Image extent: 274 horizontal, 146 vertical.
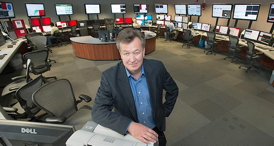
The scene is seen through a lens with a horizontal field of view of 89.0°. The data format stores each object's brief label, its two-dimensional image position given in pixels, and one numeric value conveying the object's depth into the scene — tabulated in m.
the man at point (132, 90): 0.75
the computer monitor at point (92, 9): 8.11
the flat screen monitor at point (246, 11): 4.49
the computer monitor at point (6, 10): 5.00
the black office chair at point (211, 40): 5.42
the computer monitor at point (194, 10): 6.52
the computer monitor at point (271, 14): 3.98
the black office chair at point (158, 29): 8.53
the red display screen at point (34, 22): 6.63
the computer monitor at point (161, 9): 8.55
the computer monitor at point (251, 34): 4.48
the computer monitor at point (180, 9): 7.30
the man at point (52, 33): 6.63
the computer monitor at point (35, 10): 6.40
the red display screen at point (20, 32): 5.59
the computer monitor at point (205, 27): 6.26
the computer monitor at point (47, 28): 6.97
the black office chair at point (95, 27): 8.18
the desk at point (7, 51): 2.93
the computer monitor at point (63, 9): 7.24
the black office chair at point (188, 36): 6.42
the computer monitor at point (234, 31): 5.12
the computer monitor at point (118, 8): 8.68
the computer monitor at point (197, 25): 6.64
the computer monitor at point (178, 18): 7.61
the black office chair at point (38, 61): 3.09
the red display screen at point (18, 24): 5.68
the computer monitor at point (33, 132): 0.55
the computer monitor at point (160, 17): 8.80
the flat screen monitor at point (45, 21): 6.95
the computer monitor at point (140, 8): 9.03
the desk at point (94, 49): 4.95
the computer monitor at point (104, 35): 5.07
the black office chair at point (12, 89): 2.31
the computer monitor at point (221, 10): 5.29
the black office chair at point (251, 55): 3.88
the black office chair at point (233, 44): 4.51
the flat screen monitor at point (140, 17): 9.35
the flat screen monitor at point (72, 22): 7.85
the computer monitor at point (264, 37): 4.09
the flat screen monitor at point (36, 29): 6.69
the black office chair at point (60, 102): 1.56
